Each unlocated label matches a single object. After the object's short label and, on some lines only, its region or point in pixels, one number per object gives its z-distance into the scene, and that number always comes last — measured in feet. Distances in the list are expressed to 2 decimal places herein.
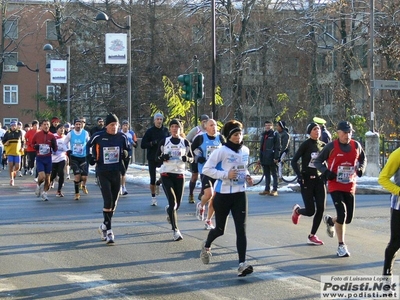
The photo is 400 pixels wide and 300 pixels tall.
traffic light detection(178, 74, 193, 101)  76.84
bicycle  74.95
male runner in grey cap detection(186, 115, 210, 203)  50.67
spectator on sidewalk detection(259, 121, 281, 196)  63.31
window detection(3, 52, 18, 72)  235.40
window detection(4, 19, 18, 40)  223.51
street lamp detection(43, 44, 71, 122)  136.18
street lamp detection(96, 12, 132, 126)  97.76
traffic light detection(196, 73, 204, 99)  76.59
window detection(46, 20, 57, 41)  215.90
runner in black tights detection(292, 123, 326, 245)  37.42
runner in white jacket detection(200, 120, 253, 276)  29.86
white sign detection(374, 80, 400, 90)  74.90
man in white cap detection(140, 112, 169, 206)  53.21
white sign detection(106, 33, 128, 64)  97.86
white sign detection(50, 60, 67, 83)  131.54
